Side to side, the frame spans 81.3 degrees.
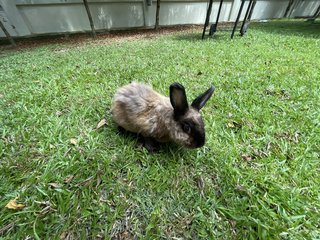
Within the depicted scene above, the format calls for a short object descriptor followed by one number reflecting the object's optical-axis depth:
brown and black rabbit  0.47
